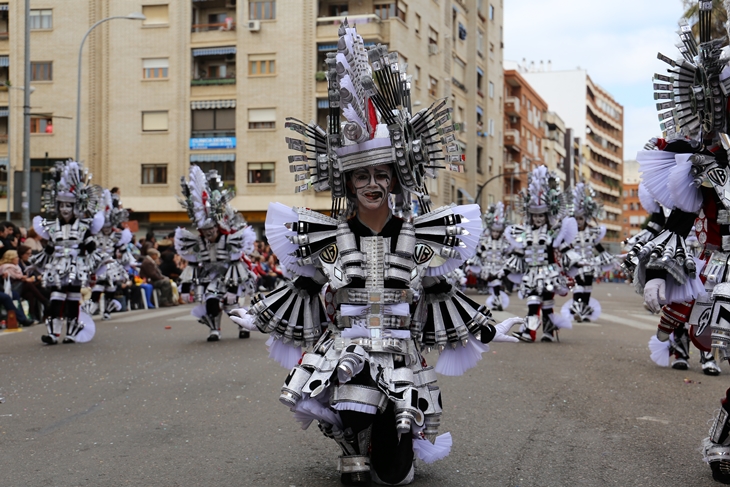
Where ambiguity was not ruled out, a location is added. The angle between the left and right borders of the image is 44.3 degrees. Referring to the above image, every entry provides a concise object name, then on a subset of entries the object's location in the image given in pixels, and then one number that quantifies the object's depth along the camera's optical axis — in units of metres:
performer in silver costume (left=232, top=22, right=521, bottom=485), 4.64
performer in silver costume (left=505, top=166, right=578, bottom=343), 13.23
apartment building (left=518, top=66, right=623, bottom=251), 109.88
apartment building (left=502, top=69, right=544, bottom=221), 75.50
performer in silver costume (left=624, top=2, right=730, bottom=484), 4.90
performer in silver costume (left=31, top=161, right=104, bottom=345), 12.65
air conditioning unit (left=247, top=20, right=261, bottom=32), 45.25
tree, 16.24
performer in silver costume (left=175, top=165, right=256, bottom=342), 13.38
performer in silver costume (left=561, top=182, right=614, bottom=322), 16.30
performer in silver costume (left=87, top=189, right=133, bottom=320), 16.31
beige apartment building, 45.44
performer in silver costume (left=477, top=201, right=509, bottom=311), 23.26
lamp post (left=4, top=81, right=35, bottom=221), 43.04
